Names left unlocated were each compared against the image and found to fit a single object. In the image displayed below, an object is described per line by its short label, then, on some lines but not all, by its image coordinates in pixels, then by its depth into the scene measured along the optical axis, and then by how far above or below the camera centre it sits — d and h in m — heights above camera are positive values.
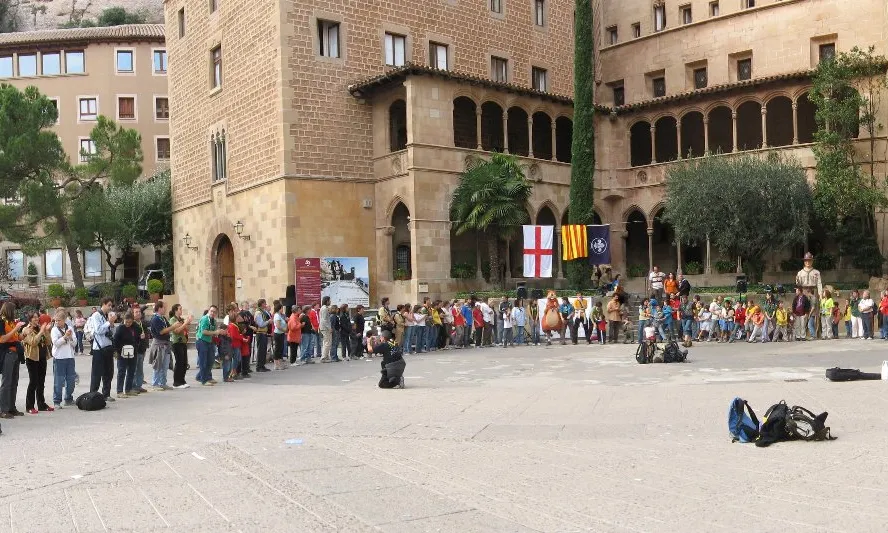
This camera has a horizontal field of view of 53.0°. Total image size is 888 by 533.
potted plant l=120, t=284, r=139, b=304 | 41.24 -0.39
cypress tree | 32.09 +4.95
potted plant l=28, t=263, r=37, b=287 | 51.72 +0.66
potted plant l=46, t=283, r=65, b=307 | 39.23 -0.30
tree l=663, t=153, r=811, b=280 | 29.45 +1.98
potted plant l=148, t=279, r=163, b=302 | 41.19 -0.20
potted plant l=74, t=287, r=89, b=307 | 38.78 -0.49
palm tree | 29.45 +2.44
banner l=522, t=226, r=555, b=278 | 30.67 +0.71
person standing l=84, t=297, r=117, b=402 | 14.61 -1.10
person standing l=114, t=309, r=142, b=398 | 15.24 -1.16
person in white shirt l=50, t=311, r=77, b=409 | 14.12 -1.15
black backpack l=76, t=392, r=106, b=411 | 14.02 -1.85
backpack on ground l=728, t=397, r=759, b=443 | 10.05 -1.79
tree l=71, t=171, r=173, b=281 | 40.78 +3.52
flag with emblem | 32.25 +0.95
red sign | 29.84 -0.06
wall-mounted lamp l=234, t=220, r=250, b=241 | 33.10 +1.97
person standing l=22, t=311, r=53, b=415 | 13.64 -1.14
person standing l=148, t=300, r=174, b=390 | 16.73 -1.18
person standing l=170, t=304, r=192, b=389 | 16.98 -1.17
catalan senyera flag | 31.55 +1.04
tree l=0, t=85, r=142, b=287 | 38.00 +5.09
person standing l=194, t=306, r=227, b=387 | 17.42 -1.25
